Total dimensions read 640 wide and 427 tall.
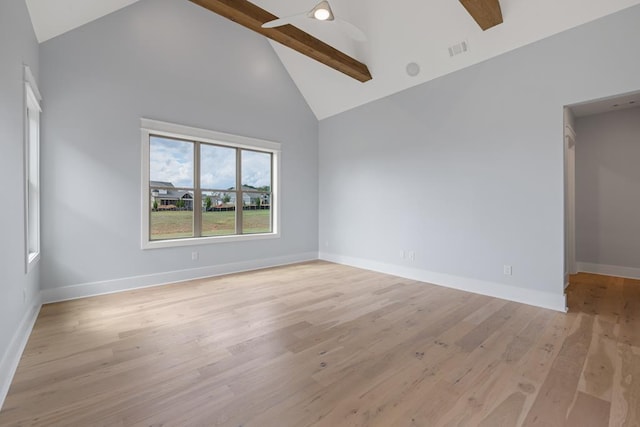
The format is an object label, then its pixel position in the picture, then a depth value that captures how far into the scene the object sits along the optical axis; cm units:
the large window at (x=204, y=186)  418
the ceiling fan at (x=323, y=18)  245
